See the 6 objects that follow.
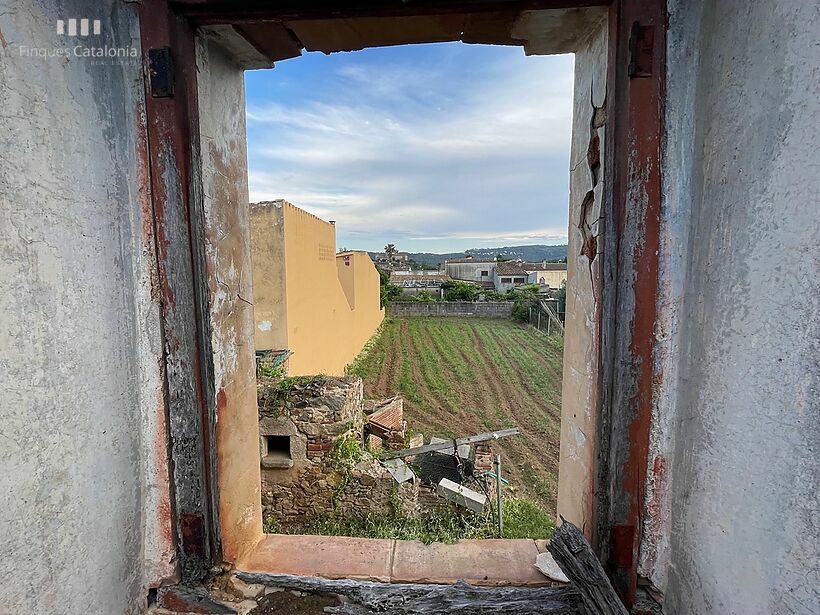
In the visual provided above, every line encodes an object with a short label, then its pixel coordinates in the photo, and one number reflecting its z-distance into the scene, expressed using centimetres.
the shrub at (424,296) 2891
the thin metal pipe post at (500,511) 327
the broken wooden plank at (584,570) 114
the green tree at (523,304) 2466
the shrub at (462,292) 3025
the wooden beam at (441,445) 566
